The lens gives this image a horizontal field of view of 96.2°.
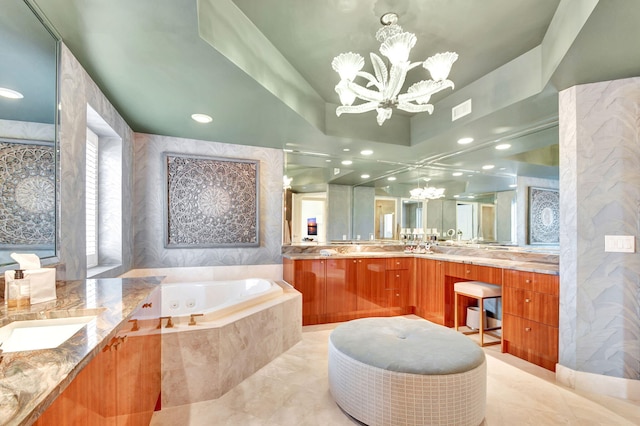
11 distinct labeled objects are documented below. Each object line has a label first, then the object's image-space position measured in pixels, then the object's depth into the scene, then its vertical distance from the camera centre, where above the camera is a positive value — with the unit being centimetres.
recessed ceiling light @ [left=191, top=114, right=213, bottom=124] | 272 +93
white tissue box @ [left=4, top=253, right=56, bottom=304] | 119 -27
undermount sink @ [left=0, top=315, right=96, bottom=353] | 100 -43
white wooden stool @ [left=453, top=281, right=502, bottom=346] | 289 -80
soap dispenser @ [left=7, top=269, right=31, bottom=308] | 112 -31
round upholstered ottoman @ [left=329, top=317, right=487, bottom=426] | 156 -94
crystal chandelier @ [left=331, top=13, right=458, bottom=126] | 176 +94
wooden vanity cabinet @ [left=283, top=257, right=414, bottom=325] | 343 -90
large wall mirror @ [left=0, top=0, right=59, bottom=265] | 124 +38
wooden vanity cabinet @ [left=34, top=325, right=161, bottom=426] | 70 -59
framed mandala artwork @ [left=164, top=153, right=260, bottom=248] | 338 +15
